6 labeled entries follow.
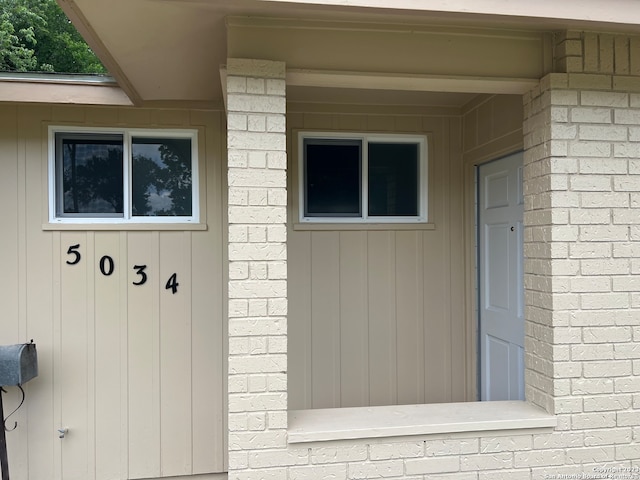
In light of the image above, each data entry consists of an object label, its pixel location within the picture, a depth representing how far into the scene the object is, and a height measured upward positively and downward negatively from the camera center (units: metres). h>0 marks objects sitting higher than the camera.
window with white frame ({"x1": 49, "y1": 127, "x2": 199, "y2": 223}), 3.18 +0.50
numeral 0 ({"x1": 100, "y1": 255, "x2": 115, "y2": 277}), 3.17 -0.14
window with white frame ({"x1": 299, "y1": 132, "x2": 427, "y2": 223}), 3.38 +0.50
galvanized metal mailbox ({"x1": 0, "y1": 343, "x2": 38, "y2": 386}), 2.75 -0.72
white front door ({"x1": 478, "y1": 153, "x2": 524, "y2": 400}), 2.91 -0.25
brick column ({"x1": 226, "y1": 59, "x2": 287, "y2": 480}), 2.06 -0.10
